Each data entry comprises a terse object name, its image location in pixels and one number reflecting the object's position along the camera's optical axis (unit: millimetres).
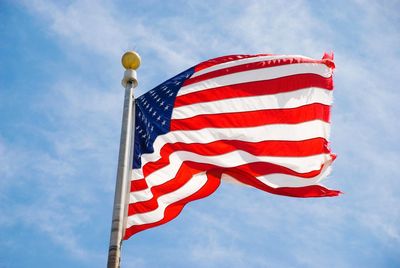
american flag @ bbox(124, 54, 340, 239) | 16047
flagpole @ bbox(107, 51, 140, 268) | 13719
